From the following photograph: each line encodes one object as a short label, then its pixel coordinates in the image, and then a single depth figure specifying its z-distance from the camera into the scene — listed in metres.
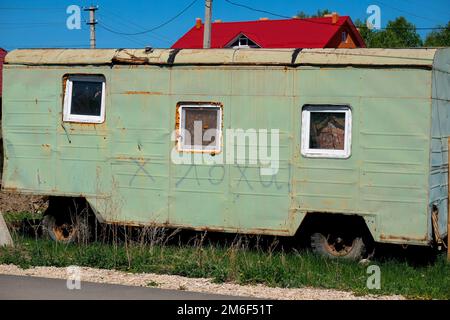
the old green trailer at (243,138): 9.09
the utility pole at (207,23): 21.47
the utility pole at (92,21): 38.28
